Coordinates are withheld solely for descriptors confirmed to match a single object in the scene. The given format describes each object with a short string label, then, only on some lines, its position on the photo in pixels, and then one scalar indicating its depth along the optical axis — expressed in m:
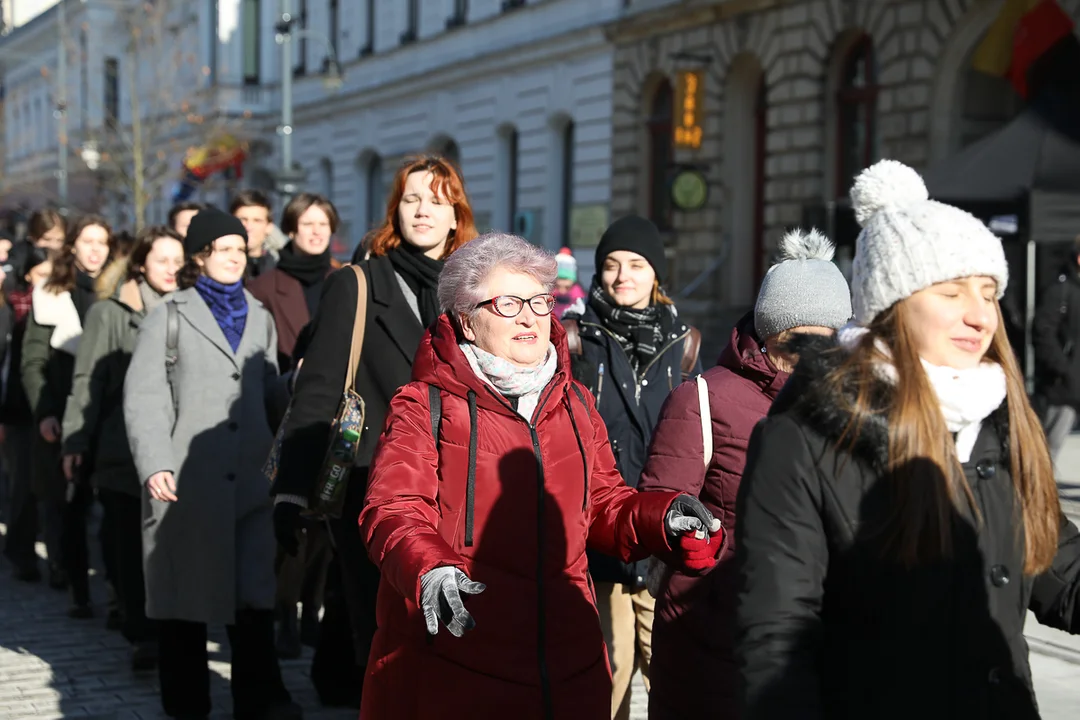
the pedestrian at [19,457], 9.68
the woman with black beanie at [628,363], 5.23
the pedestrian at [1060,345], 11.80
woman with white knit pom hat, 2.58
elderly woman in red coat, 3.55
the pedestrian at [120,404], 6.99
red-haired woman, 5.11
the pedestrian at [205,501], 6.09
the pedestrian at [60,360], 8.72
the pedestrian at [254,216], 9.00
